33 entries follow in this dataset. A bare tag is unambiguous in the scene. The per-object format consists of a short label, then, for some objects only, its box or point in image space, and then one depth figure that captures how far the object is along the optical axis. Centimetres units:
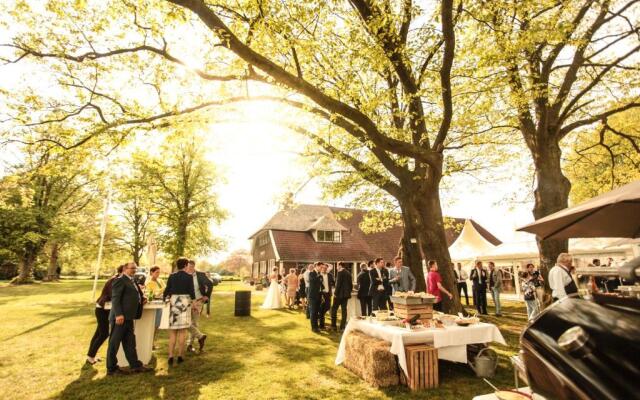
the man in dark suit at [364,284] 1148
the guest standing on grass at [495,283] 1365
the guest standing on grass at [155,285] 919
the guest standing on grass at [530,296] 1132
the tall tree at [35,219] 3086
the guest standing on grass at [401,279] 1144
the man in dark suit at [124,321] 664
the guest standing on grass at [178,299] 725
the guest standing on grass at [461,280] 1725
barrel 1439
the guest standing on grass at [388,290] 1168
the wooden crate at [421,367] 568
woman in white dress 1751
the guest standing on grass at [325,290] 1204
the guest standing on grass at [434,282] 1005
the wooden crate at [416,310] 633
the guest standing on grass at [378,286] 1152
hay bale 586
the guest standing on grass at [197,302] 851
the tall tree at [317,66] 705
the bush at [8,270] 4325
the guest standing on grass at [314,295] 1124
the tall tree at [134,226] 3931
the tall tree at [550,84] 943
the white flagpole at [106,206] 1758
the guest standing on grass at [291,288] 1795
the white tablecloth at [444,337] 574
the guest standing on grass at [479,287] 1416
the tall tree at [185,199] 3008
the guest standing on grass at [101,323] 731
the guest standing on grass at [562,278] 697
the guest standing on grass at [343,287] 1106
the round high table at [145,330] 732
